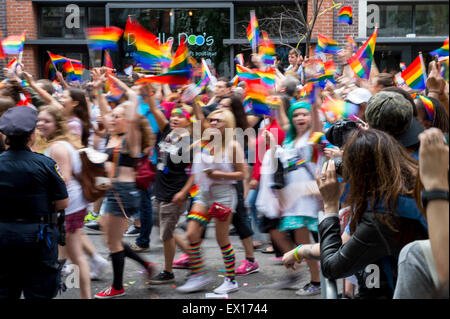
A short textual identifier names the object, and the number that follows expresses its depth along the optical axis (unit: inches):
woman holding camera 87.1
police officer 125.8
